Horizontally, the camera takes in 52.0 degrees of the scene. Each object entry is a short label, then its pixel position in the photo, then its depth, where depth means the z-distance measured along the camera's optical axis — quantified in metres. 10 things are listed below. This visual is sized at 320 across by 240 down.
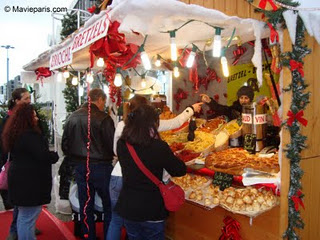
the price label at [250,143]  3.84
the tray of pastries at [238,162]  3.31
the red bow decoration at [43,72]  6.91
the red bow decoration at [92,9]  4.25
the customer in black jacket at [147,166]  2.63
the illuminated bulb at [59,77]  6.26
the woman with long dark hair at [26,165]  3.41
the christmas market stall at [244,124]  2.92
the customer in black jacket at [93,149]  4.01
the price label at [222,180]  3.45
